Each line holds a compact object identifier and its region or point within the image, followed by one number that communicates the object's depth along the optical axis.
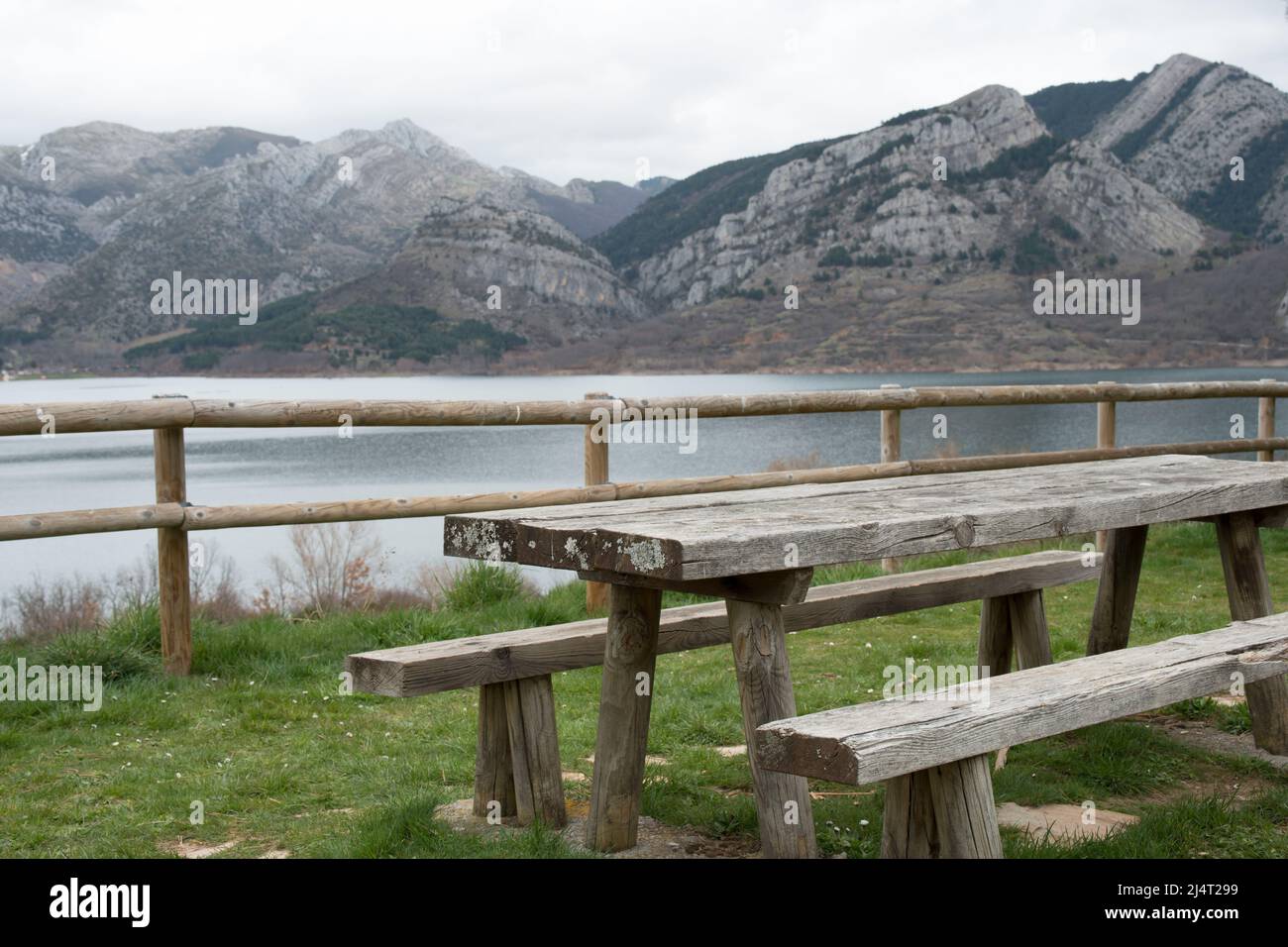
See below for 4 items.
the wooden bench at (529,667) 3.18
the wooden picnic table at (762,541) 2.63
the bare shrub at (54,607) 9.41
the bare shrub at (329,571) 9.27
